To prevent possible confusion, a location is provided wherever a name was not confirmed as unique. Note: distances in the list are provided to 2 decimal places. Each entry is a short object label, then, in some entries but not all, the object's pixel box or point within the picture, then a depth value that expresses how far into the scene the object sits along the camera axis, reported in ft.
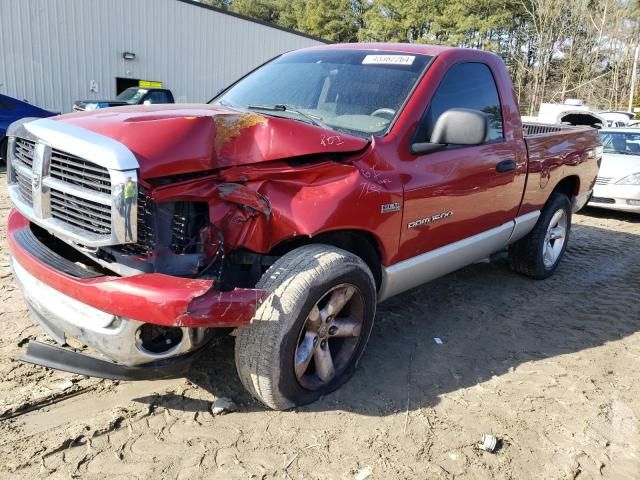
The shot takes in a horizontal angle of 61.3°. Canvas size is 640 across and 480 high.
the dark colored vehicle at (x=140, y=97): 42.53
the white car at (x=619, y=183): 28.12
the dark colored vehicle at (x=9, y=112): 34.65
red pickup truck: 7.56
